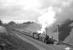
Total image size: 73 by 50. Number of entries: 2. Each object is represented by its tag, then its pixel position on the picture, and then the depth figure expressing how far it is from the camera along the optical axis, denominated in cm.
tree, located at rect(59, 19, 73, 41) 5552
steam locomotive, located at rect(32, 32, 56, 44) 4046
